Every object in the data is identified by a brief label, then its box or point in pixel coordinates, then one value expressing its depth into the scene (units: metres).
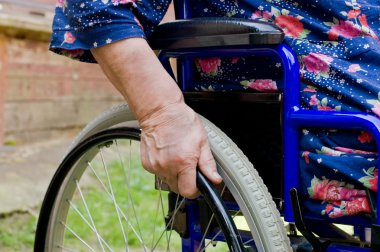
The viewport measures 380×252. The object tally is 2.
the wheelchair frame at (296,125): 1.33
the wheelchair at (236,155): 1.37
